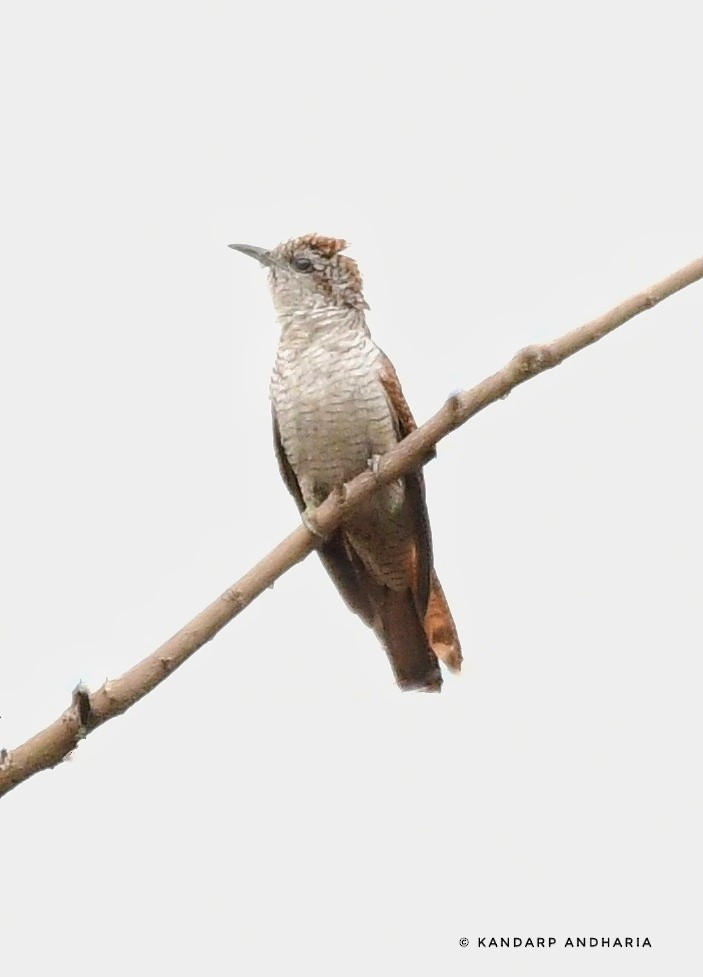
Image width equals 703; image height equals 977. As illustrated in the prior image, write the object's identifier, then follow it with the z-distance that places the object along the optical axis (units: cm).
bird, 1379
